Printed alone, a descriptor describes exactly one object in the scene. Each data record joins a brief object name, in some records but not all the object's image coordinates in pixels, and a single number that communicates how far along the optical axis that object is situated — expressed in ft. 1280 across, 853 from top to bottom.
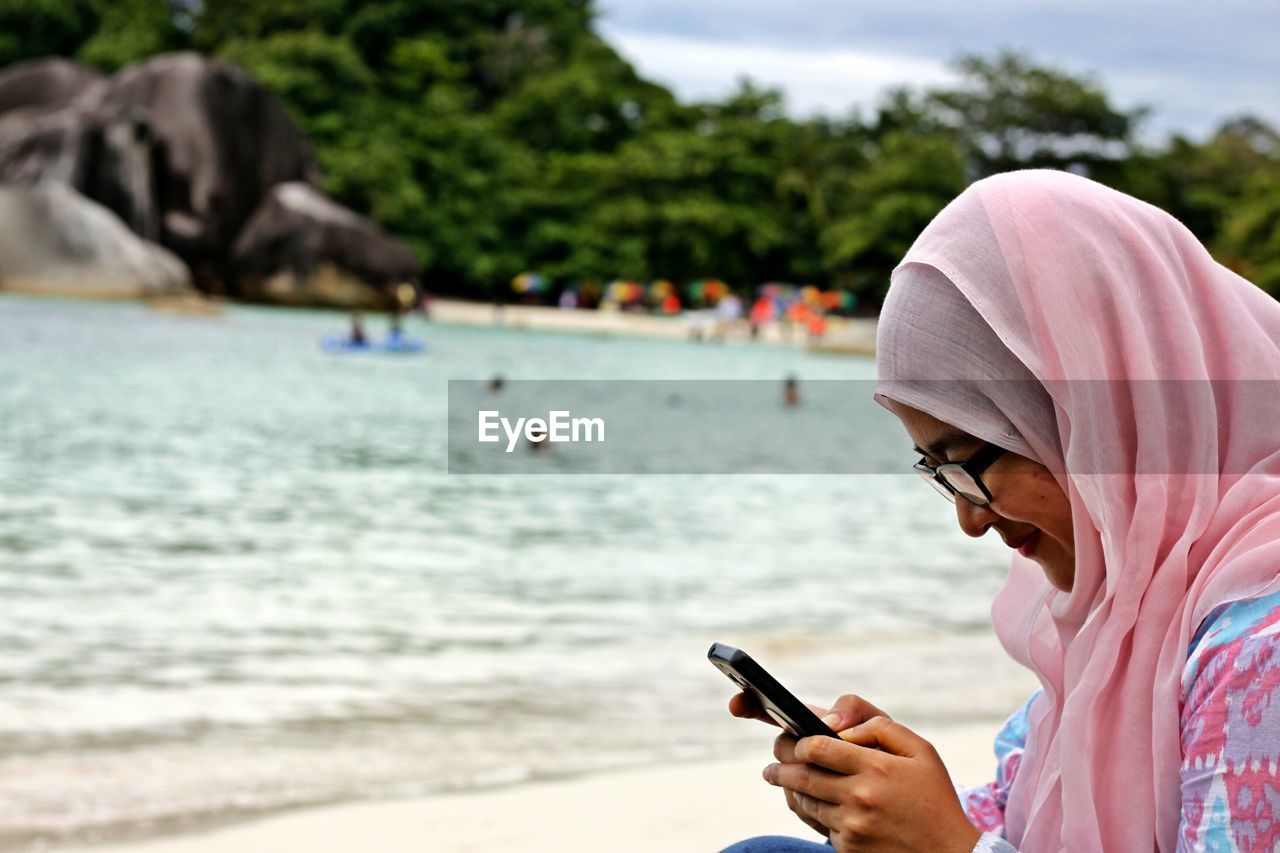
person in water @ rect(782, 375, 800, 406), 58.13
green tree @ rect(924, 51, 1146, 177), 125.18
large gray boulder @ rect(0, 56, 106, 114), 97.32
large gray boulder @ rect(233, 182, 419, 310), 95.81
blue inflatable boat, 67.77
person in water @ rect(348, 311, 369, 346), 67.36
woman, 3.53
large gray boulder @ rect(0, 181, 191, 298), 84.99
